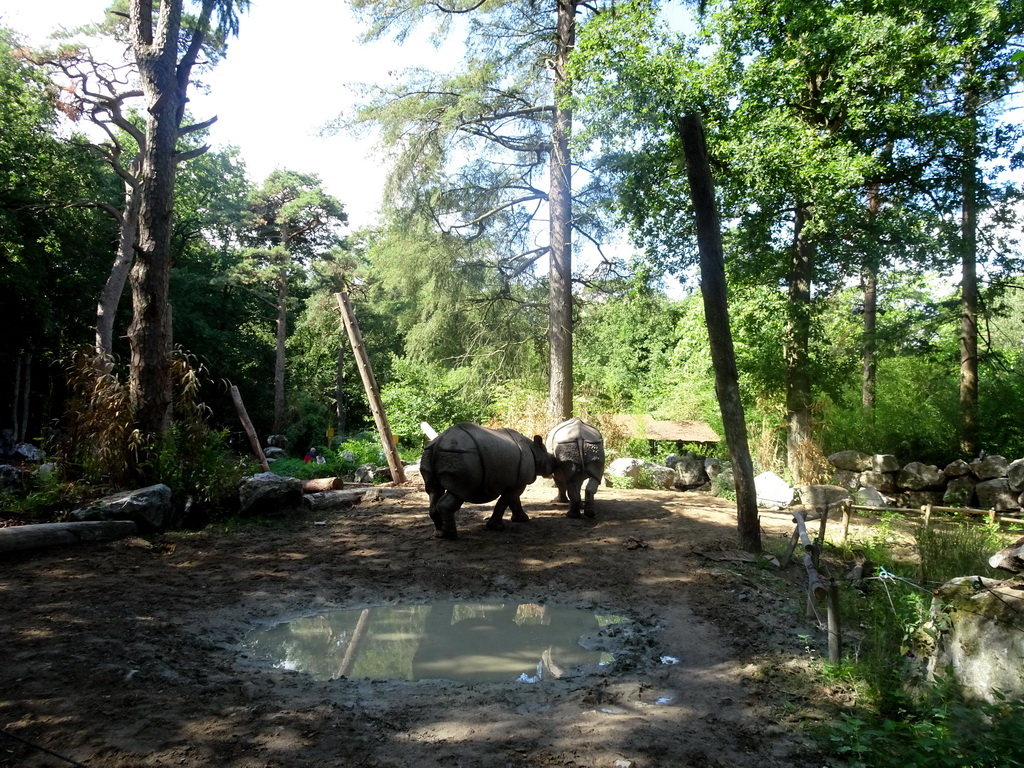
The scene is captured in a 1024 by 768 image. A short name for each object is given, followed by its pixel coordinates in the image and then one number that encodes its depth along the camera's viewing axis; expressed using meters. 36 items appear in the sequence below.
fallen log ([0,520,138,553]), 7.03
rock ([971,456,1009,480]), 12.08
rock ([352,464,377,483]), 15.08
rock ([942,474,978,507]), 12.21
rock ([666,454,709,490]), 14.02
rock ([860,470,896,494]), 13.01
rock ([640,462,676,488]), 13.77
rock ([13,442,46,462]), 17.10
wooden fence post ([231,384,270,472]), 13.45
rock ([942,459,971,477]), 12.50
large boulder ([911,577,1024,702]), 3.67
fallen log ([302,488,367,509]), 10.84
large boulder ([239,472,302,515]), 9.69
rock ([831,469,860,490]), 13.11
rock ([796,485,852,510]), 11.43
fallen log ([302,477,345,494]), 12.15
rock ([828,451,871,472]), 13.33
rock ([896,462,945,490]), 12.77
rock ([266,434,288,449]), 26.22
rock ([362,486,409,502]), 11.78
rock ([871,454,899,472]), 12.99
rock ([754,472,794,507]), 11.79
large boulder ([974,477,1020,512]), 11.73
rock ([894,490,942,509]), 12.58
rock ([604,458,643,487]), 13.74
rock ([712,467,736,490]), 13.03
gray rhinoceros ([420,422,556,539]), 8.38
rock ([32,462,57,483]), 8.73
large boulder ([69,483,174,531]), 8.15
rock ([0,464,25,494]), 9.05
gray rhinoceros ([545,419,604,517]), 10.20
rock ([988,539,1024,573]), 4.29
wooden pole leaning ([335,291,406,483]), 13.43
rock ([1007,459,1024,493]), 11.60
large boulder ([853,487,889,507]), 11.52
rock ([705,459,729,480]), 13.84
